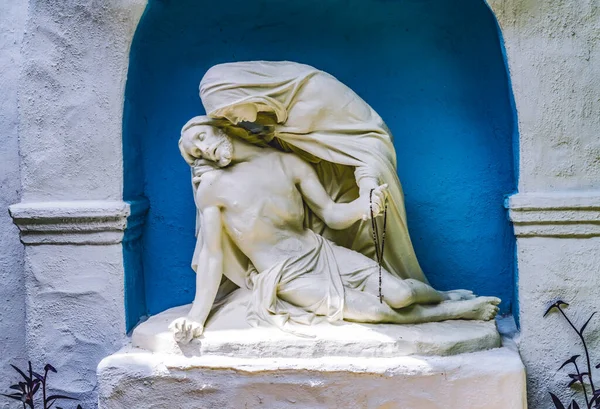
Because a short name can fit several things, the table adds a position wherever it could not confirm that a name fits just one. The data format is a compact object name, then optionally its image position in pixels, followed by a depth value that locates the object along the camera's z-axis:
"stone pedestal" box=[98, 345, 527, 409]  2.78
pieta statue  3.01
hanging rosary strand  2.96
